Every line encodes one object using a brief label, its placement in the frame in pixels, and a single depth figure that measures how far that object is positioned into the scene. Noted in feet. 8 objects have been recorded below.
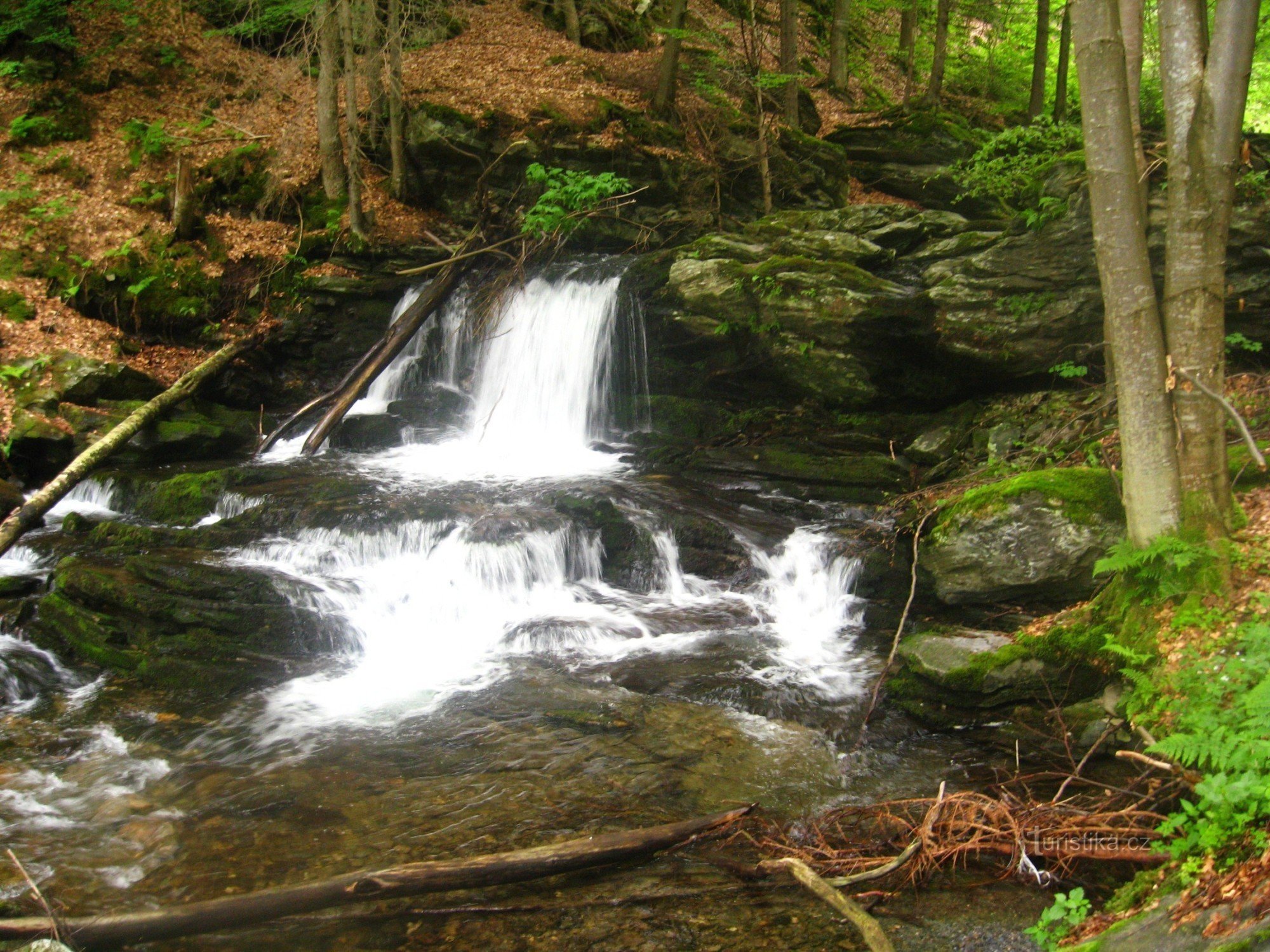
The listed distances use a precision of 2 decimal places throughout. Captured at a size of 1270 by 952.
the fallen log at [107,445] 26.84
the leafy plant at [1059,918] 11.64
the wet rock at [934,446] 31.86
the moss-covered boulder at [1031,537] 21.01
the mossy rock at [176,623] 22.57
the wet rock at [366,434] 39.06
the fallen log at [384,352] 39.04
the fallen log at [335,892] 12.34
